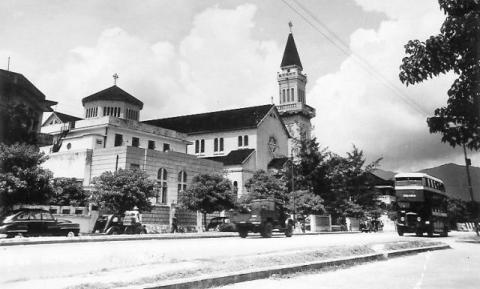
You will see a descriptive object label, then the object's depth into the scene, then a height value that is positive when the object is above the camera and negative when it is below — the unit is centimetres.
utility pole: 3936 +555
